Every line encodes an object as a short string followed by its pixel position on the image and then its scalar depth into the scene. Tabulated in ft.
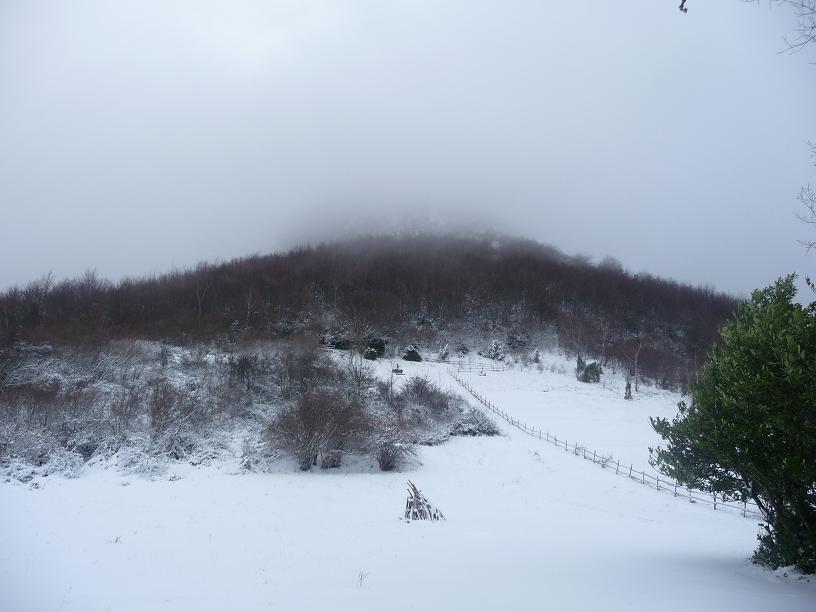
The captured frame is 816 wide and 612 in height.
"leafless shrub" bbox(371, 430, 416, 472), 83.87
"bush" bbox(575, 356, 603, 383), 159.53
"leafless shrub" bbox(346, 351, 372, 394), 116.61
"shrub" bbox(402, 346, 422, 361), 171.12
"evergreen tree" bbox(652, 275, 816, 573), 26.81
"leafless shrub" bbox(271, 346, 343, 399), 111.65
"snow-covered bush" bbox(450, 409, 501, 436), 106.01
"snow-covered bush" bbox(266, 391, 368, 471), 81.05
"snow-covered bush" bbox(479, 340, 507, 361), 193.57
